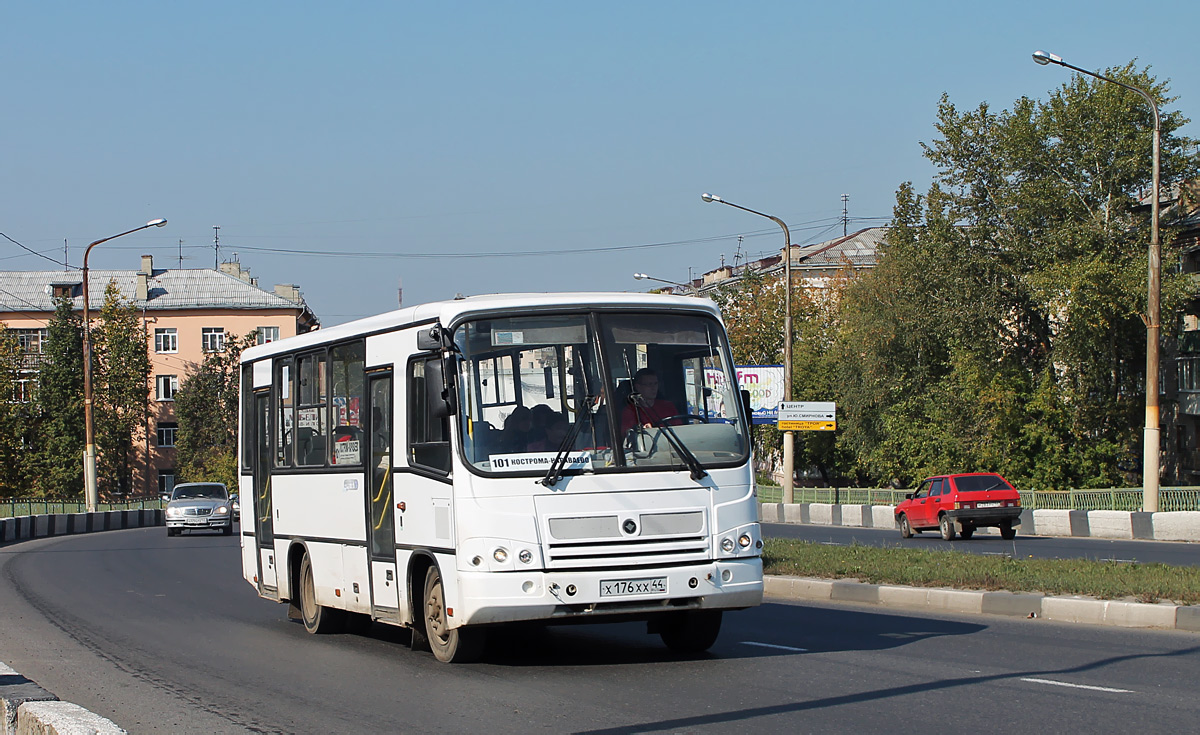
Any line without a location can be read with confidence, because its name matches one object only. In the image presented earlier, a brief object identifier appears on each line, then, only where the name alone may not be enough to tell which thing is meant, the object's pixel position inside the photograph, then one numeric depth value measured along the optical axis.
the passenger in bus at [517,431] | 9.93
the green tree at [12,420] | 86.62
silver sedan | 41.81
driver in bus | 10.09
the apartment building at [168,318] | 101.50
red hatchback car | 32.75
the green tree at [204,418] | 97.00
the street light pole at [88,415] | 49.41
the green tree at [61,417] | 97.50
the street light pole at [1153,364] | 31.50
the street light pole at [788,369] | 46.62
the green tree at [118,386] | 97.19
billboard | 40.69
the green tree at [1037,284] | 50.97
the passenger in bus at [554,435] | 9.91
